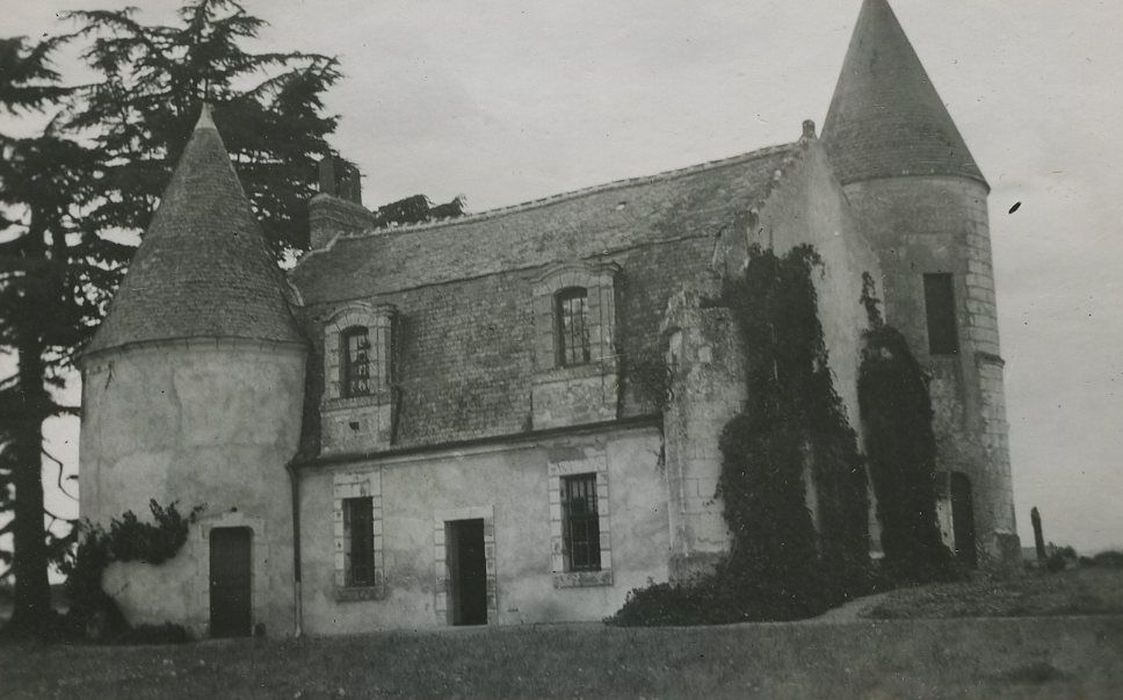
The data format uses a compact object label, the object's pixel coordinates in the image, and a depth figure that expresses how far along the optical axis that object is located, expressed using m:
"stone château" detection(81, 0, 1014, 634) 20.89
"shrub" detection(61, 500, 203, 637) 22.75
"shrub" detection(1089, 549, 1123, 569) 20.72
